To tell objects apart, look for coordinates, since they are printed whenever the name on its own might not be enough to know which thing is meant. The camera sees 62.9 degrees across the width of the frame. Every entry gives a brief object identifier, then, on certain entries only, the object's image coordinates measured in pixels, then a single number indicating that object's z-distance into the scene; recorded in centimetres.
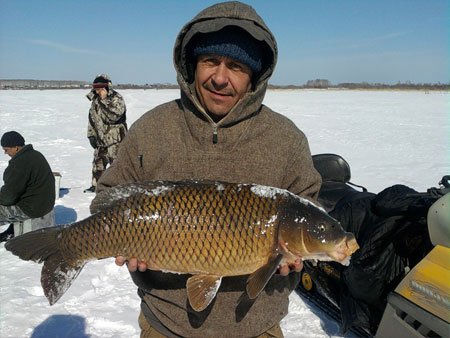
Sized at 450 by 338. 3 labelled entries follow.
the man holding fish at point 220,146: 183
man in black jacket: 487
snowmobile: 217
